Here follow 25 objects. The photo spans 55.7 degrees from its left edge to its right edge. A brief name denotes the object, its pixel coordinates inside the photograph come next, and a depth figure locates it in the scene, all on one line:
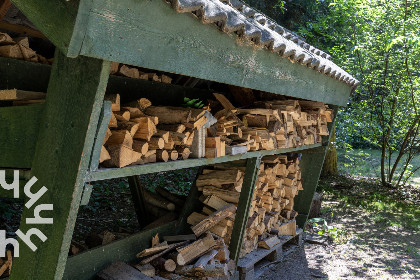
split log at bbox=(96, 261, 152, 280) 3.04
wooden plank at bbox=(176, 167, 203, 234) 4.05
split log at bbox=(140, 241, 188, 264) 3.34
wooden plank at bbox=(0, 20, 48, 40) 2.68
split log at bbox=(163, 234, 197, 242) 3.68
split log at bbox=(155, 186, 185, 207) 4.37
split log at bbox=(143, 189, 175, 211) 4.31
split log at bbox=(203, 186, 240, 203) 4.20
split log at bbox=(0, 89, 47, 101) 2.13
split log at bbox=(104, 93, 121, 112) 2.37
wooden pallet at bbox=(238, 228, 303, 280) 4.20
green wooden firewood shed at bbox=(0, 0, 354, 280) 1.51
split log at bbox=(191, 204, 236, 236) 3.87
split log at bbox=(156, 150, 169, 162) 2.44
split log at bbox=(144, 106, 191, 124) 2.73
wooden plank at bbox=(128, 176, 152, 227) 4.57
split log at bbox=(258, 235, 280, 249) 4.80
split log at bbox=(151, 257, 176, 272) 3.34
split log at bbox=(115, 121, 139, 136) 2.30
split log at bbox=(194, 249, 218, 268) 3.43
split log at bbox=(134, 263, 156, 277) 3.22
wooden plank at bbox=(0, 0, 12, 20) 2.46
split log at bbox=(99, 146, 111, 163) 2.03
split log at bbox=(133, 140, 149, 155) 2.28
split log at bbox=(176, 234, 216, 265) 3.45
